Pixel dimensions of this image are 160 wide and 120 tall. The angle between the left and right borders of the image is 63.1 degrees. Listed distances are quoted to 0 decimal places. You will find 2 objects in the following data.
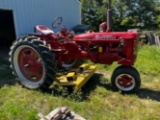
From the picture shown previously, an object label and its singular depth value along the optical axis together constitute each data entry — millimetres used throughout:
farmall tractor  2347
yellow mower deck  2324
